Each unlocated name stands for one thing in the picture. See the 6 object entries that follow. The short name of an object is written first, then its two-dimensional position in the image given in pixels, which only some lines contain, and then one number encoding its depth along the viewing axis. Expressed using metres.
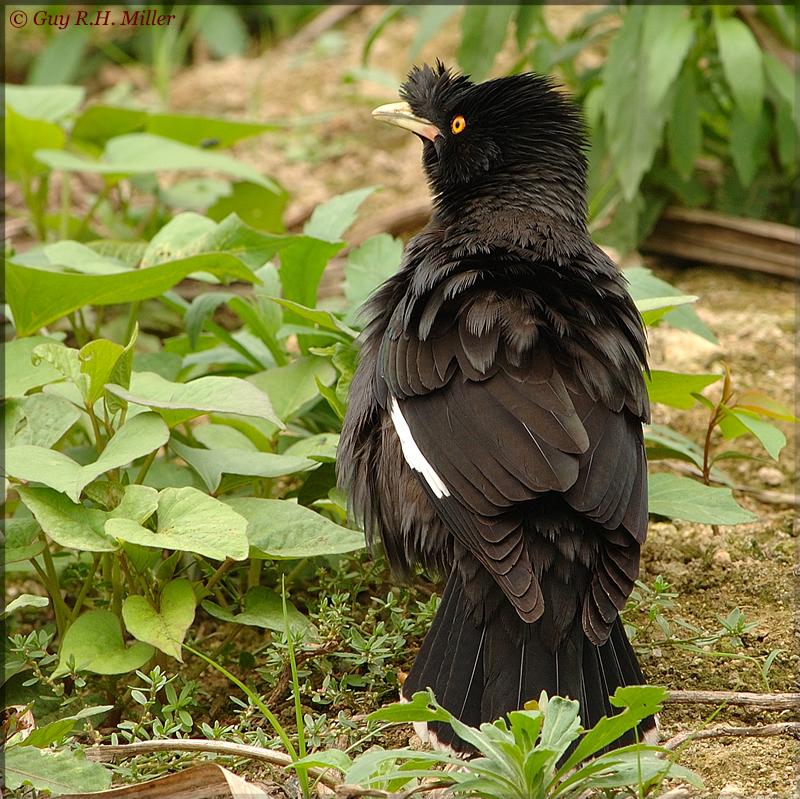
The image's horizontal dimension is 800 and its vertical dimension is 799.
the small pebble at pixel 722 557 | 7.47
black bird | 5.55
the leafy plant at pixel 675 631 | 6.41
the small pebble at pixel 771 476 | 8.69
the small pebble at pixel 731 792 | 5.26
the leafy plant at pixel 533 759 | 4.68
